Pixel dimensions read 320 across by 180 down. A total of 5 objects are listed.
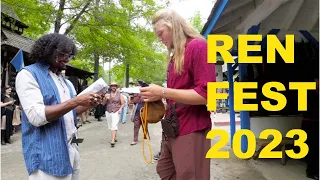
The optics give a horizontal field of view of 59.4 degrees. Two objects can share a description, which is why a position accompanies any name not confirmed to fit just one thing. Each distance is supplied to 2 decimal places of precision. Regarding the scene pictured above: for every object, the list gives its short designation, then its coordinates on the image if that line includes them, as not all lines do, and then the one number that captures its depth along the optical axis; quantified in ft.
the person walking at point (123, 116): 46.10
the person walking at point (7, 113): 26.84
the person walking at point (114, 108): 26.23
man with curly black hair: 5.83
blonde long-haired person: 6.07
